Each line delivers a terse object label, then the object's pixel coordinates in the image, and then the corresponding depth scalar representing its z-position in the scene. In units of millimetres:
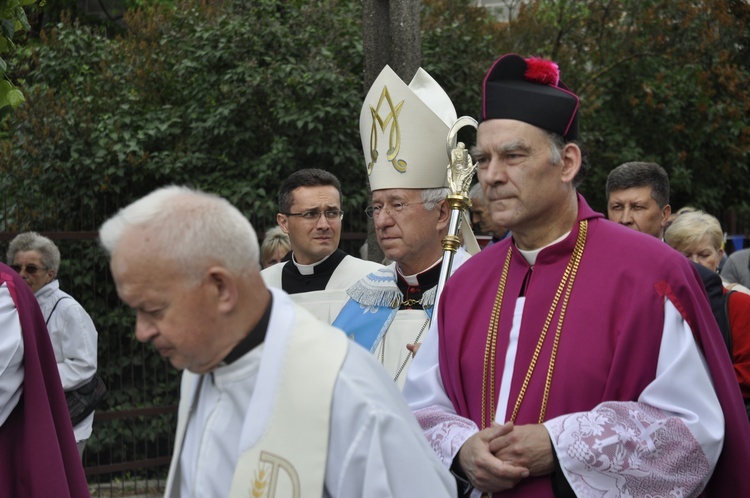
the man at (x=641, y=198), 5348
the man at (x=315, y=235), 6074
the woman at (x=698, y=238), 5551
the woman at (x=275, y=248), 7543
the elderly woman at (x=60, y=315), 6797
